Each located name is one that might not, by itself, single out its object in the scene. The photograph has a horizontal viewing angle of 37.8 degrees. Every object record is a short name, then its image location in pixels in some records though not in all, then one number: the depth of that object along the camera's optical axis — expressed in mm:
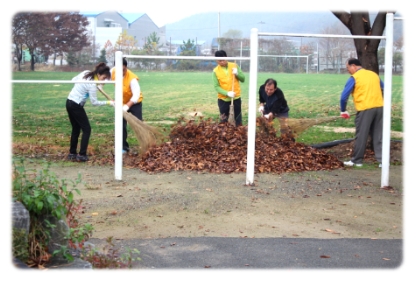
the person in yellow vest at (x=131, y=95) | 9625
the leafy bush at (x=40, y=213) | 4098
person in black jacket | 9938
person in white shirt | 9077
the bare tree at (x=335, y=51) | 38762
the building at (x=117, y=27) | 49562
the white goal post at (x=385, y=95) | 7631
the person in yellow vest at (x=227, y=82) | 10203
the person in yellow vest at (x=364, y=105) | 9078
